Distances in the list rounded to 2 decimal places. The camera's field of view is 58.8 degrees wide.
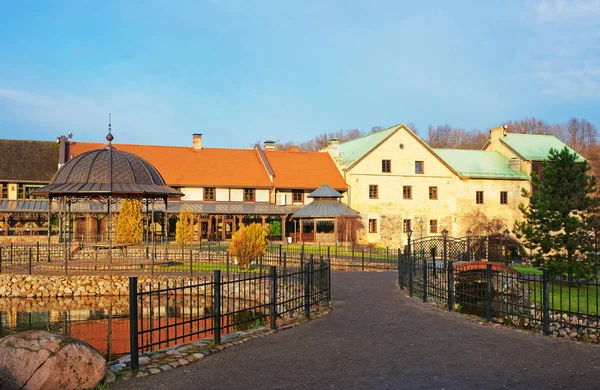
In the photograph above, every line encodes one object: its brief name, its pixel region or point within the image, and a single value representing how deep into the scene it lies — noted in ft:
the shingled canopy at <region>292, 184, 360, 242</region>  112.47
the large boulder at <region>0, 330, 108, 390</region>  21.52
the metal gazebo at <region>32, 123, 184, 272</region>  66.80
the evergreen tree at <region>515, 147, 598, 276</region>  57.77
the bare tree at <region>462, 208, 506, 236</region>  145.59
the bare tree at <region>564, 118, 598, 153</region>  230.07
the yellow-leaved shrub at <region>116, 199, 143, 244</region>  99.76
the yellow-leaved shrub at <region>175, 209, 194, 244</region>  94.84
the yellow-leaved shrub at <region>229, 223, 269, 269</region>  77.36
